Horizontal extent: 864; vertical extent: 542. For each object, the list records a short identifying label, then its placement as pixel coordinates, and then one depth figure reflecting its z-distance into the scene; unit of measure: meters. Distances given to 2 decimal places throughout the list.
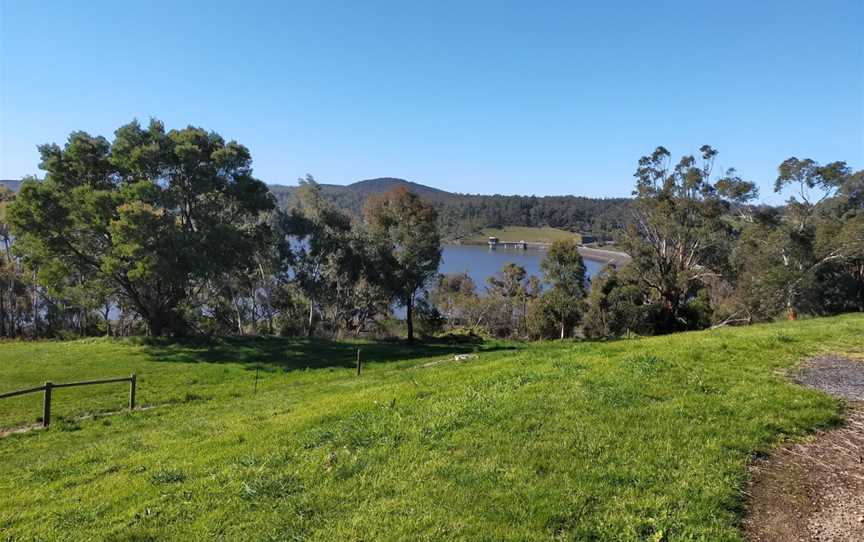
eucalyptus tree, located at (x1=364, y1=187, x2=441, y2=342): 33.47
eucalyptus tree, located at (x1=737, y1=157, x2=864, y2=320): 33.25
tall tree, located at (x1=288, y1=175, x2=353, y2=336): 34.84
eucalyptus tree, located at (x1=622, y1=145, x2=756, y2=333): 34.75
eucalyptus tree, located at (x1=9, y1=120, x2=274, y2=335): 25.22
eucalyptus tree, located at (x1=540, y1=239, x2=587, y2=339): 39.25
